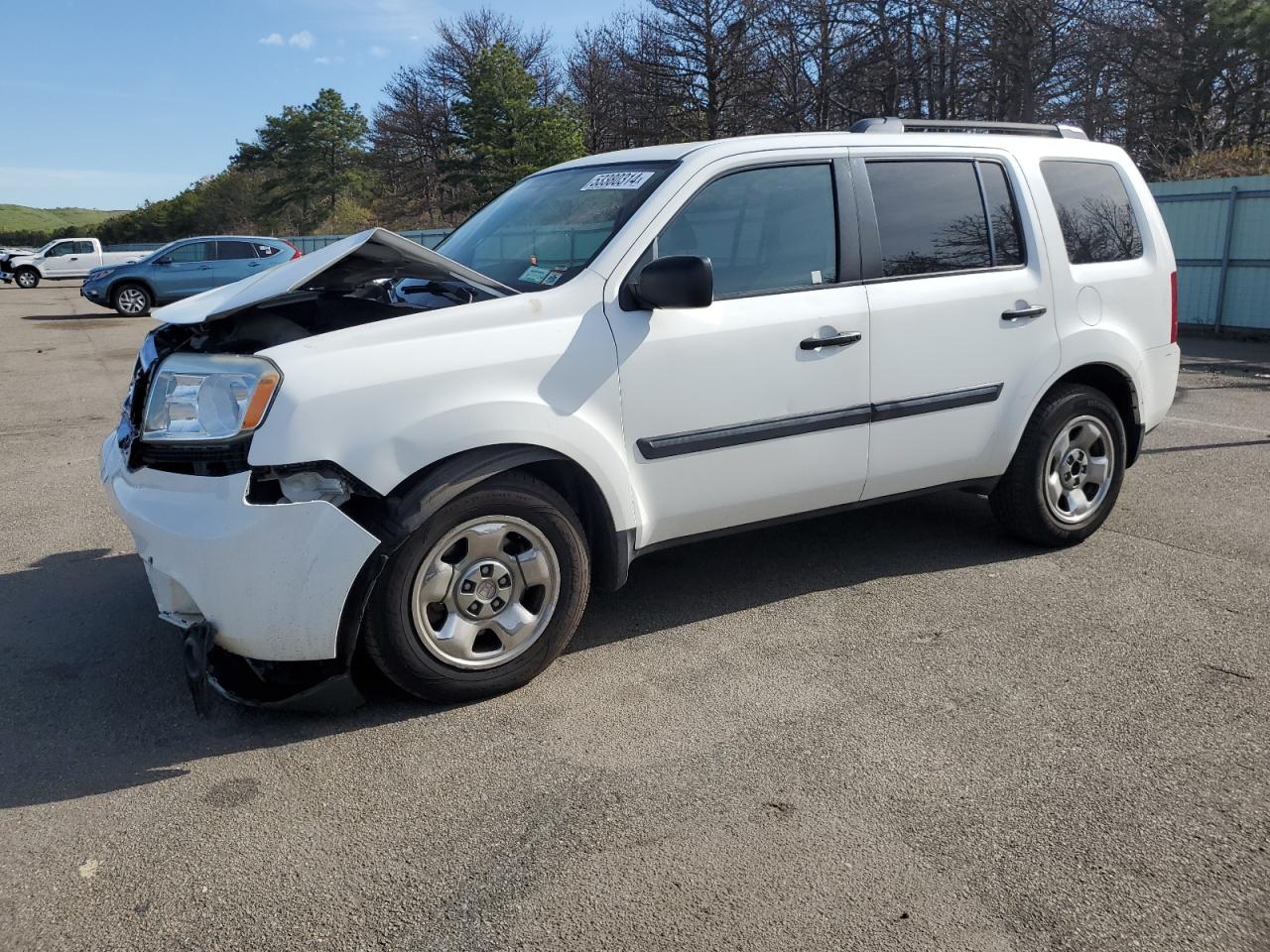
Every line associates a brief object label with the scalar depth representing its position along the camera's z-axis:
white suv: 3.20
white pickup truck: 37.84
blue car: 23.22
